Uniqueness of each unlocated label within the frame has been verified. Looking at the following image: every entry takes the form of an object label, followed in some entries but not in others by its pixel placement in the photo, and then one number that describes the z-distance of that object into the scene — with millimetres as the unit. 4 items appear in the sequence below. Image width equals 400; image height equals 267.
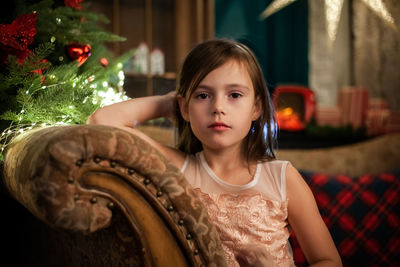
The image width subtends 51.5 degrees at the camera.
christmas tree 1222
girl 1087
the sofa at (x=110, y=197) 657
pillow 1690
